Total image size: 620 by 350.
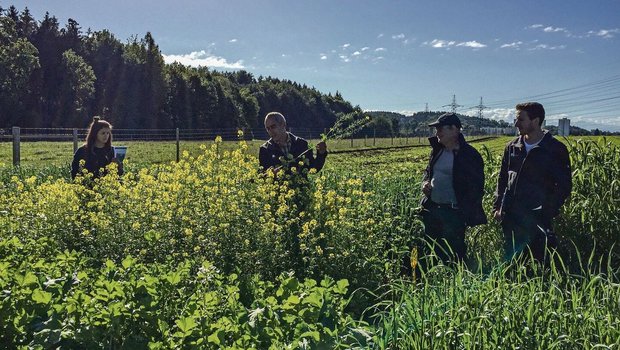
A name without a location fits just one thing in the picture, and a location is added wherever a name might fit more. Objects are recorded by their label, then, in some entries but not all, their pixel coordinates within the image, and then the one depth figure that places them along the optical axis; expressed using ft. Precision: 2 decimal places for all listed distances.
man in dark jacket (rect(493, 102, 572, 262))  14.24
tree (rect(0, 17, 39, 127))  141.18
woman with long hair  20.31
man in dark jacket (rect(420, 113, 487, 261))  14.90
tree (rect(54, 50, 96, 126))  157.69
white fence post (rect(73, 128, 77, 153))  53.67
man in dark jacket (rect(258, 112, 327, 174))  17.06
